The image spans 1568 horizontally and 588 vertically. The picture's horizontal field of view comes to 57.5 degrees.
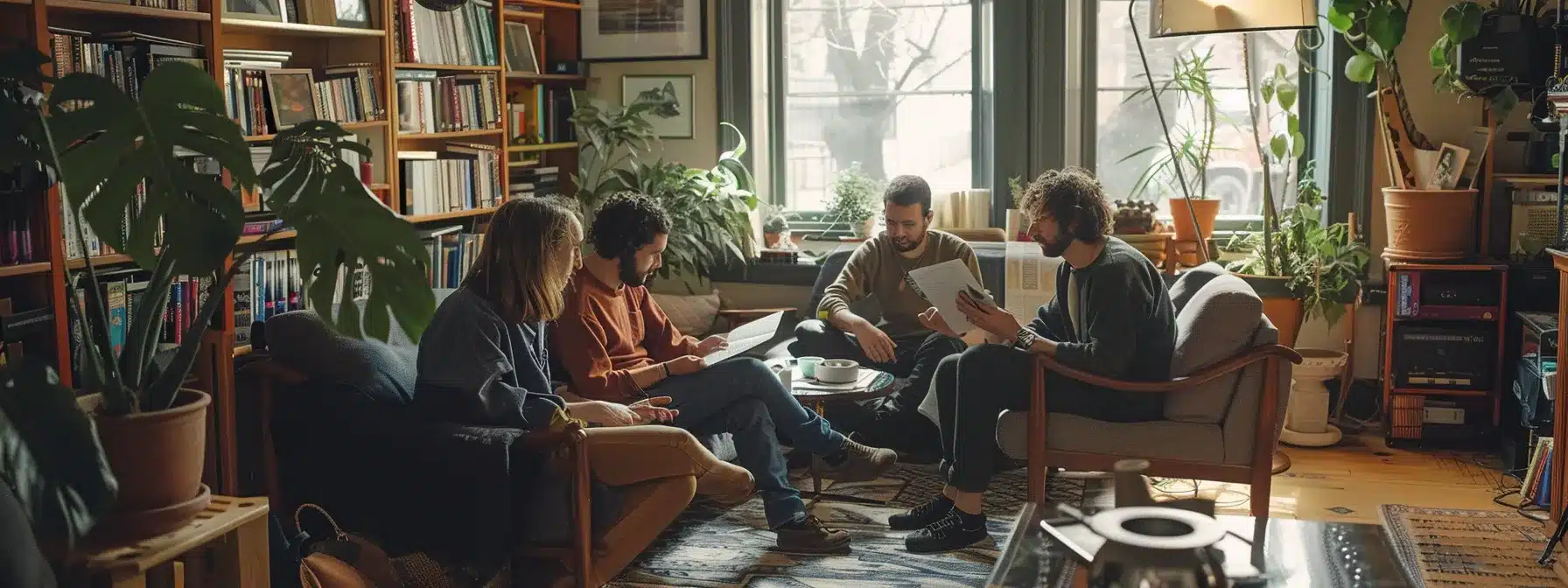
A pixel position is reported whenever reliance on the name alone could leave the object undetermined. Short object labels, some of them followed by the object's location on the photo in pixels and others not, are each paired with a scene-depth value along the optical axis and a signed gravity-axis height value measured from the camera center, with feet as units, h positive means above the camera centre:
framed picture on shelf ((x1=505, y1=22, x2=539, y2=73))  18.86 +1.60
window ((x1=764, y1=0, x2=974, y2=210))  19.81 +1.06
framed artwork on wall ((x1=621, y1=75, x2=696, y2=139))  20.11 +1.02
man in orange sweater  12.89 -1.91
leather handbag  9.64 -2.68
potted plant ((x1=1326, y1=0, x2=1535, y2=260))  16.24 +0.54
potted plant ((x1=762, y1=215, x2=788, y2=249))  19.94 -0.88
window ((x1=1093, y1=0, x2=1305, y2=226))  18.85 +0.70
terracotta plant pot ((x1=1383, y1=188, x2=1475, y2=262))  16.76 -0.74
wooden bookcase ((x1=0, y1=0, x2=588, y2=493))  11.03 +0.96
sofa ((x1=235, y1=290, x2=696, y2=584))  10.60 -2.28
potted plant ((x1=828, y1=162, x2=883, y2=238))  19.62 -0.45
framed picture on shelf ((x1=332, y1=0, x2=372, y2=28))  14.97 +1.71
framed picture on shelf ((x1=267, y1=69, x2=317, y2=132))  14.11 +0.79
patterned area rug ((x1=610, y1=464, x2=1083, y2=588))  12.28 -3.49
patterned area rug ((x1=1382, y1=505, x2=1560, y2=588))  12.48 -3.60
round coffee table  13.41 -2.12
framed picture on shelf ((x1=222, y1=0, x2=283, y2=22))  13.56 +1.59
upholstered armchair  12.48 -2.25
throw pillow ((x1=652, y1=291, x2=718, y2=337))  18.79 -1.87
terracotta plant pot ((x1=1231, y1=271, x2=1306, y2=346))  16.87 -1.70
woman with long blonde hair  10.78 -1.56
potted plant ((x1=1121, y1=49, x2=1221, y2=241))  18.38 +0.20
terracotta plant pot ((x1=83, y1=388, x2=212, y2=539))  7.34 -1.51
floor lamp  14.90 +1.54
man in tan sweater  15.71 -1.78
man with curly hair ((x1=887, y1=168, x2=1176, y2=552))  12.49 -1.60
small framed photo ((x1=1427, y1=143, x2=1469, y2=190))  17.02 -0.10
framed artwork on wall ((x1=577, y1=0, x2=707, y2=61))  19.92 +1.98
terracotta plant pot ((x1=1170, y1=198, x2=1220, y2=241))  18.28 -0.66
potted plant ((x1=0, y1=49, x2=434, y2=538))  7.39 -0.30
